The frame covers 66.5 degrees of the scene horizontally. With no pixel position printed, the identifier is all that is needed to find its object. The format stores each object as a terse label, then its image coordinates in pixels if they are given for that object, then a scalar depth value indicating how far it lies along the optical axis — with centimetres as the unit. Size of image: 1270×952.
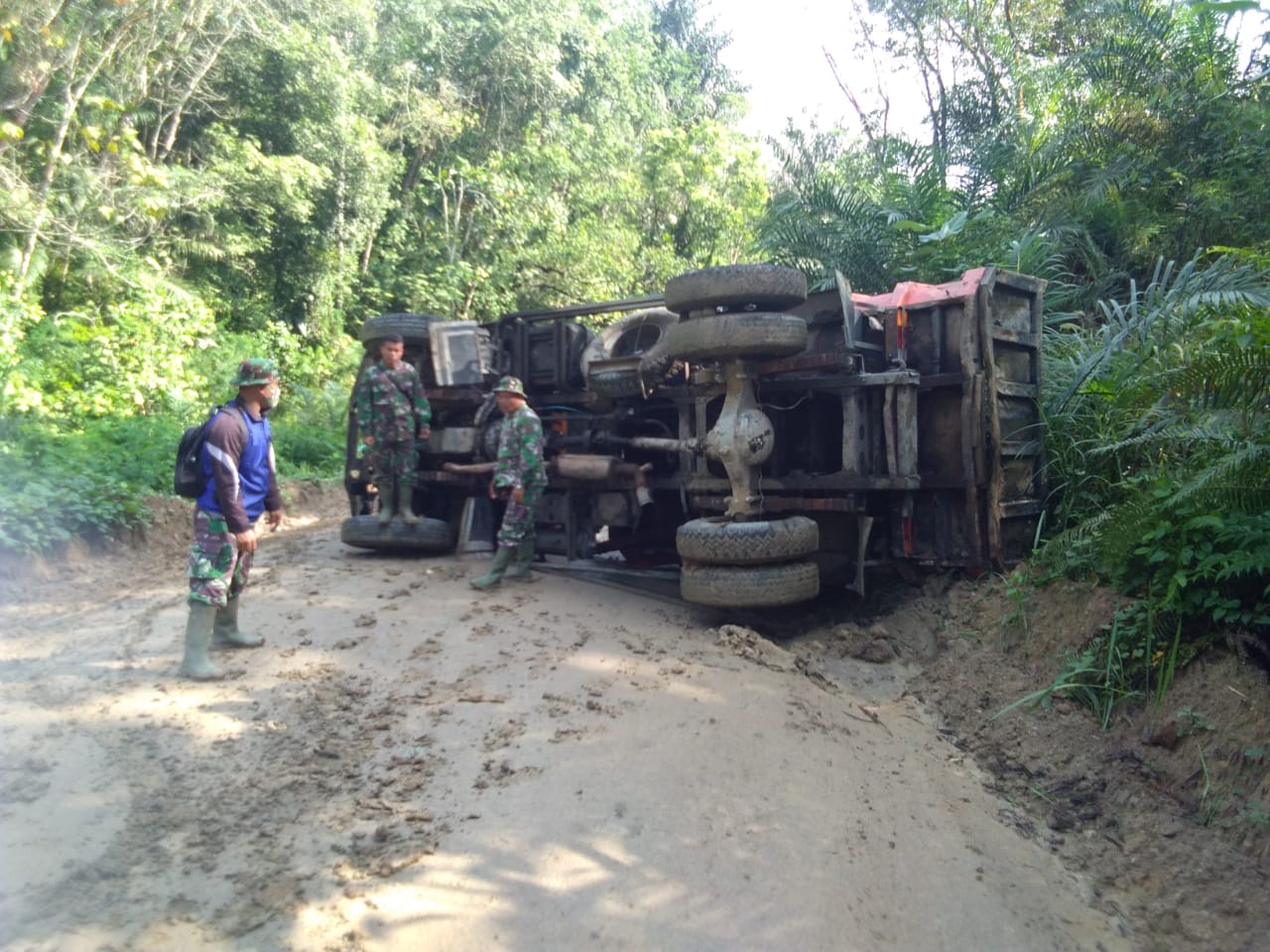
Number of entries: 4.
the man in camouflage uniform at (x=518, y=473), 749
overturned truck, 628
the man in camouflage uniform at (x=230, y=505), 520
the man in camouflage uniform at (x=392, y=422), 835
